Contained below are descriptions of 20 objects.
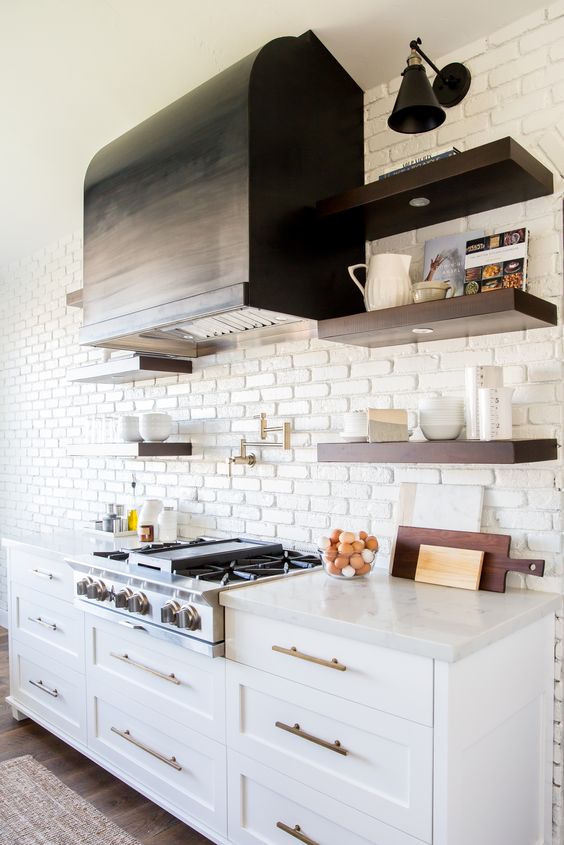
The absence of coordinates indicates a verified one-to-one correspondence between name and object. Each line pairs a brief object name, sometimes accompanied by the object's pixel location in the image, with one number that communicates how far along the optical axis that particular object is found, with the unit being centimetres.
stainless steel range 211
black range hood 223
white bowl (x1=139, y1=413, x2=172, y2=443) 331
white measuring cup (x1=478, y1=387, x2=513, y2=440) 193
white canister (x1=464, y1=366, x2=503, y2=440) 200
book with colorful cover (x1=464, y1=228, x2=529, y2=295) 208
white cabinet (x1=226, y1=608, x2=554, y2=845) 153
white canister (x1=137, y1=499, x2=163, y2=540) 326
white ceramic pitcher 222
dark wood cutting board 202
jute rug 234
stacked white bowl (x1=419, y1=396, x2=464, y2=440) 208
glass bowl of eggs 220
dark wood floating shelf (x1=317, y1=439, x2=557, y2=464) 184
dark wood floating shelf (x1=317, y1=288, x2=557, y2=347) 186
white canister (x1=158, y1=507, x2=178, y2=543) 319
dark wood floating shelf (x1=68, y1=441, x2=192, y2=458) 321
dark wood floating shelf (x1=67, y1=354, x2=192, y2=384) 320
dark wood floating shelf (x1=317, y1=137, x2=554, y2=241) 191
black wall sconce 195
